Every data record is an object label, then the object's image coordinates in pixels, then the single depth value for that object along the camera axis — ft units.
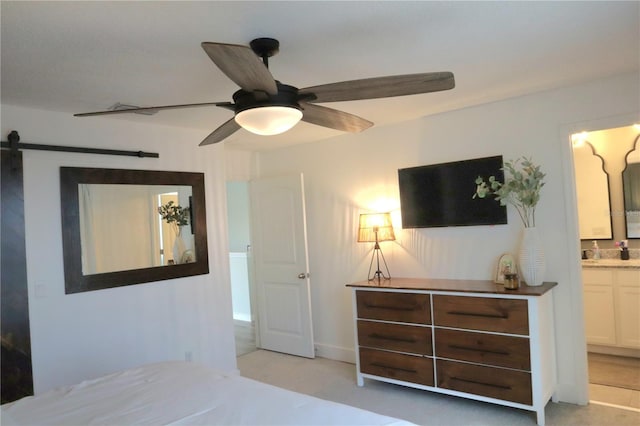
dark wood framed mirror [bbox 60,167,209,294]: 10.13
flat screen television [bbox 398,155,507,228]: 11.12
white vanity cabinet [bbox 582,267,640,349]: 12.60
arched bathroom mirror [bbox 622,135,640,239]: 13.50
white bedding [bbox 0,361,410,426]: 5.30
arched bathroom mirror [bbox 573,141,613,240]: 14.06
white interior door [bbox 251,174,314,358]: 14.87
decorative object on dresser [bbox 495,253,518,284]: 10.40
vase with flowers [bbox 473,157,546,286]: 10.07
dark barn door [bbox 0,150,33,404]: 8.96
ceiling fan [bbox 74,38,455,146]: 5.35
